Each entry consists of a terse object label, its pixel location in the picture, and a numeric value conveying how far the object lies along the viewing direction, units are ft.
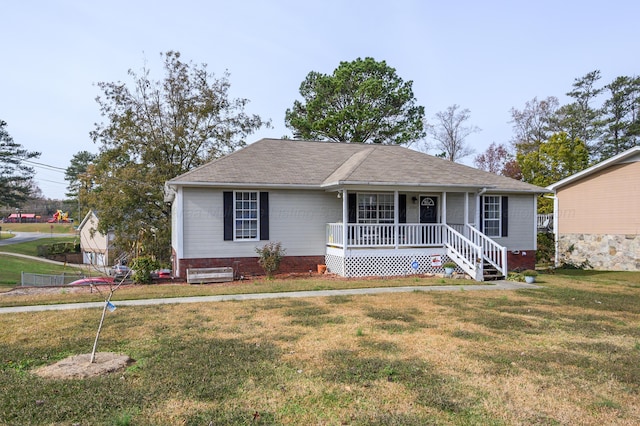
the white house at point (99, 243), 127.72
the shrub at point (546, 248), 69.36
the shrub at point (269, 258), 46.62
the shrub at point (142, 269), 43.55
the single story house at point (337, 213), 47.01
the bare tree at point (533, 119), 127.34
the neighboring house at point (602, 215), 57.72
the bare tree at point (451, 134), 133.39
